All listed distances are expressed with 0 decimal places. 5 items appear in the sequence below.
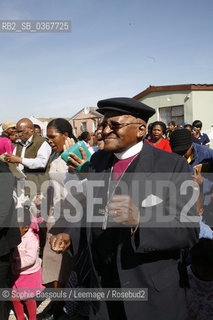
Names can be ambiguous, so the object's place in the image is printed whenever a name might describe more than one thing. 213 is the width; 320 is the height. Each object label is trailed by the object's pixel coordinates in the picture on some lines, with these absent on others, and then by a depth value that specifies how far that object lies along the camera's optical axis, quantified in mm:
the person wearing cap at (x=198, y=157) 3518
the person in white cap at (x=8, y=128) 6742
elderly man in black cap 1468
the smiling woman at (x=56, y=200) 3117
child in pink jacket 3055
